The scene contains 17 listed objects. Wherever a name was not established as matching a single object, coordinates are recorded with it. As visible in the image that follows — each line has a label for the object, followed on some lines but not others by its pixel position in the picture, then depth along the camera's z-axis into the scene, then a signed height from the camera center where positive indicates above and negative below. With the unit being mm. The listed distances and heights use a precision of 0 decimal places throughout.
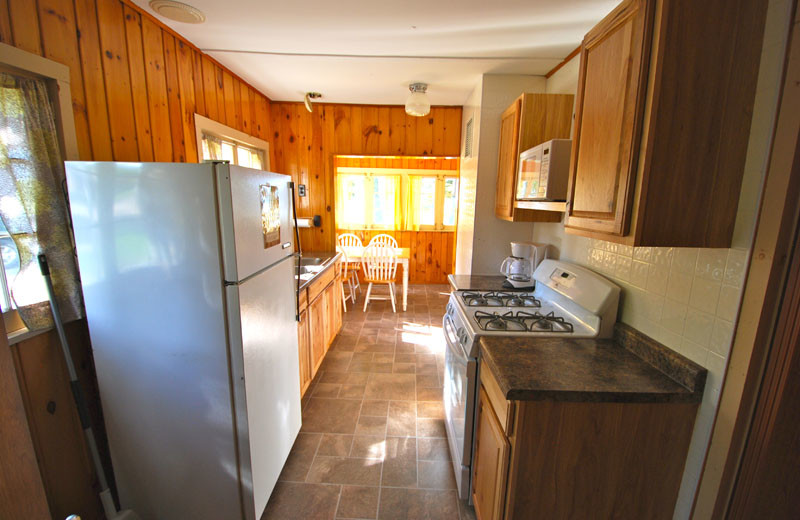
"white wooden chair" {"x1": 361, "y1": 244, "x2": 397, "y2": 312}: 4117 -742
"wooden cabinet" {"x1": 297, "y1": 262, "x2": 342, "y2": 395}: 2343 -1022
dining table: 4145 -612
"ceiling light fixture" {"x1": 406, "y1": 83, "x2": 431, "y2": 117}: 2797 +880
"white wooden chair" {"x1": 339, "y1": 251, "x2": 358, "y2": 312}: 4145 -1089
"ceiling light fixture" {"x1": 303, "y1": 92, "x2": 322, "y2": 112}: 3309 +1096
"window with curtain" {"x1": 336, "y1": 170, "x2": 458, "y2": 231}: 5582 +97
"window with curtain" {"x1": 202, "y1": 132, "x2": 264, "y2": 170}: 2520 +463
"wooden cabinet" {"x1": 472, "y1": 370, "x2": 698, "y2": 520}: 1066 -830
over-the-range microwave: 1671 +214
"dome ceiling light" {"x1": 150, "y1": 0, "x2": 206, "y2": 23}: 1660 +1004
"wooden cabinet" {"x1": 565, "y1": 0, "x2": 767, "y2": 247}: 906 +278
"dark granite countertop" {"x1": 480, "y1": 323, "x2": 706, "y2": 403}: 1046 -574
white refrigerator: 1182 -478
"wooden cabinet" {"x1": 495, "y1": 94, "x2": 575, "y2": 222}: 2039 +529
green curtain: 1146 +10
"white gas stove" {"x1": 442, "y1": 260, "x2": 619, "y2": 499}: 1471 -549
